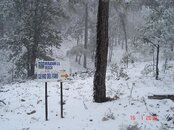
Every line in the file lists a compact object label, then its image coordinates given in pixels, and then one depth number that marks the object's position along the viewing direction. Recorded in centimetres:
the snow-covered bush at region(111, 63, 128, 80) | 1797
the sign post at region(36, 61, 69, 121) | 888
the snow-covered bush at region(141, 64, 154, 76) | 1944
